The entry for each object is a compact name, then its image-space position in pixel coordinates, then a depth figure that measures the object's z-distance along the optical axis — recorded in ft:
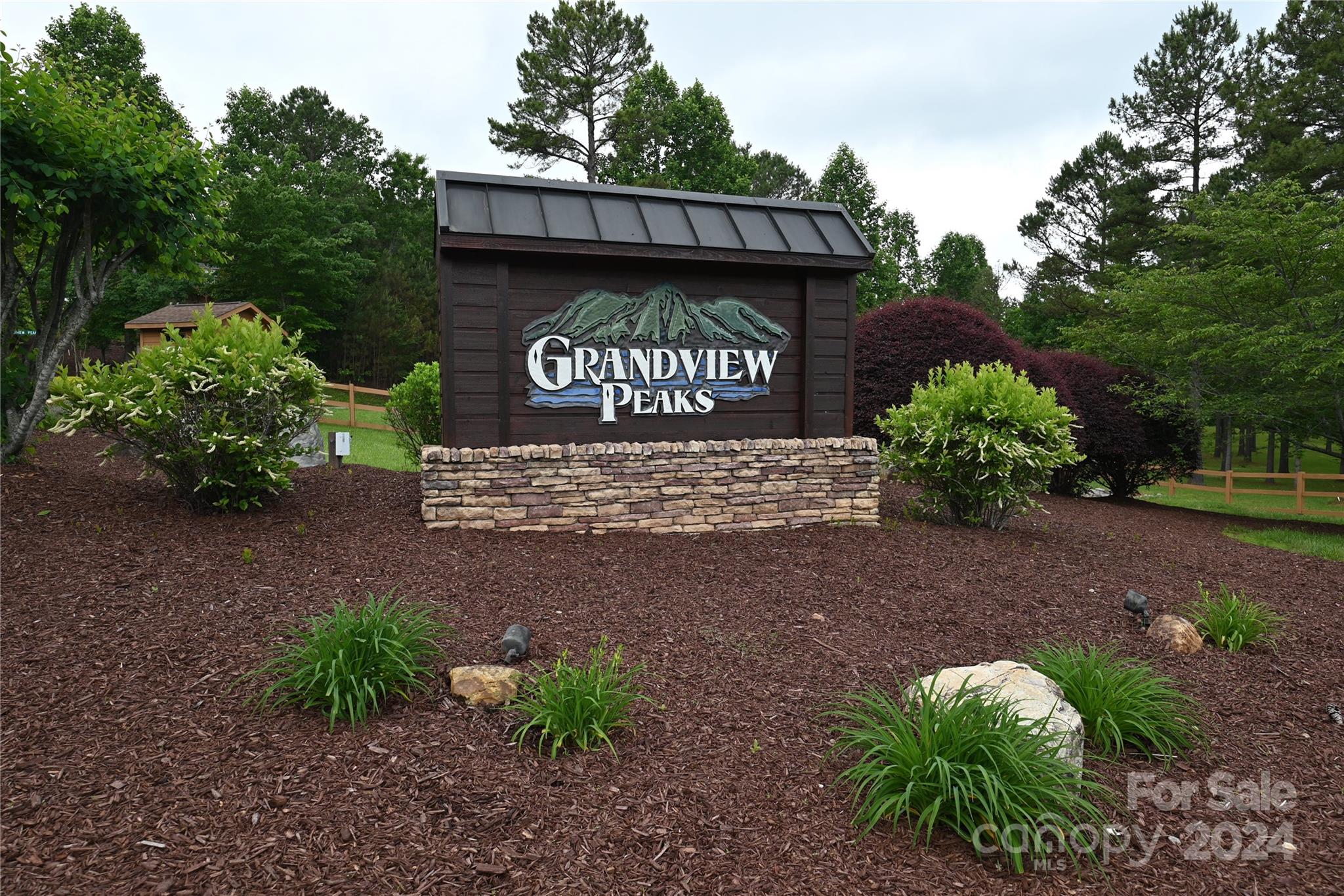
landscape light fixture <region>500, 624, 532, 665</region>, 10.99
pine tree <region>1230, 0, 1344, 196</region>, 58.44
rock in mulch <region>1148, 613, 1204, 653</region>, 13.28
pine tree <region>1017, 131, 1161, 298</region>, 76.13
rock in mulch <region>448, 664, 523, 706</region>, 9.80
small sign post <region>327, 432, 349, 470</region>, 25.89
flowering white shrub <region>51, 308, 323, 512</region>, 16.43
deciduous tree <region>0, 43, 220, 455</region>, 16.94
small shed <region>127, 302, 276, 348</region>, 56.16
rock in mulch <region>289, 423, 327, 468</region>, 30.83
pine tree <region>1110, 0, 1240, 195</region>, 70.23
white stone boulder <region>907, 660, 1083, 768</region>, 8.71
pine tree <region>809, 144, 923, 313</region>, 75.05
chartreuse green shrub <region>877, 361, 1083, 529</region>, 21.71
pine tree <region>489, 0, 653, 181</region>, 73.67
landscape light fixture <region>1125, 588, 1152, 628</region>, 14.67
